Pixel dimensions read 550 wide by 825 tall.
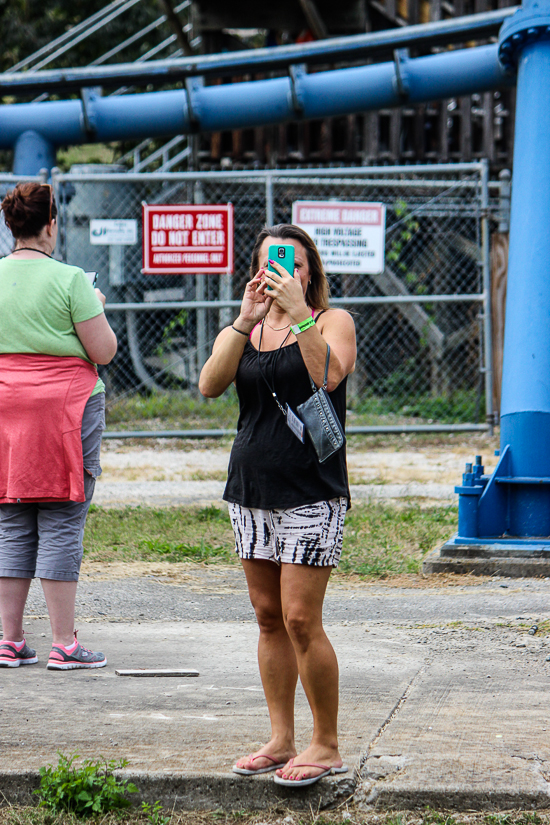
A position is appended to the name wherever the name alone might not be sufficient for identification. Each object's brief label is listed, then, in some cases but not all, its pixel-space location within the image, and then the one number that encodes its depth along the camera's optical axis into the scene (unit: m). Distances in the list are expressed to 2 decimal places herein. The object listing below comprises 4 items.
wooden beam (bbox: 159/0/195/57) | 29.94
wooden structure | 28.67
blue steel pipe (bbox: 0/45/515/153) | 24.34
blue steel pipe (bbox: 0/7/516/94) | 23.58
